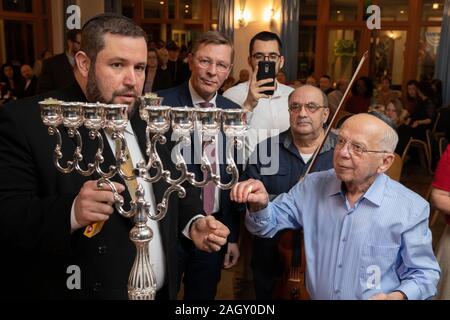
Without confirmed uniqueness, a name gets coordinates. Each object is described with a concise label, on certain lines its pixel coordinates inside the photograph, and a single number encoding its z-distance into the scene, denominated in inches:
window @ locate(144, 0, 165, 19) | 508.1
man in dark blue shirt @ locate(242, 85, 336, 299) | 103.0
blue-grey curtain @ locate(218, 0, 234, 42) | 464.1
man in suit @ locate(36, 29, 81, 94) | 176.4
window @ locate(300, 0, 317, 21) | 472.1
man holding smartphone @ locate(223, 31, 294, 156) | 113.9
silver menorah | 49.4
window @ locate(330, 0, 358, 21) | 465.1
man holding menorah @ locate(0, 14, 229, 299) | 55.4
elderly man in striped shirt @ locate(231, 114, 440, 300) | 72.5
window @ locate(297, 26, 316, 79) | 476.4
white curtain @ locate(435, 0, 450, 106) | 421.1
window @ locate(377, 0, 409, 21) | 452.1
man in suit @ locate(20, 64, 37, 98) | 313.7
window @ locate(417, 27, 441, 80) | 445.4
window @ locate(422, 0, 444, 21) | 444.1
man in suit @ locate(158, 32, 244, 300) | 108.6
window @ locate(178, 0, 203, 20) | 503.5
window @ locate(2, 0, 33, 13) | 488.1
